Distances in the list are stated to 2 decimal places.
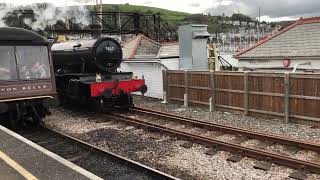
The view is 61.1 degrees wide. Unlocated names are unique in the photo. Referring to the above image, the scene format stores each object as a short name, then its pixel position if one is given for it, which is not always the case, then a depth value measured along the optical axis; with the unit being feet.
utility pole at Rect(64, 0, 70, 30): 49.21
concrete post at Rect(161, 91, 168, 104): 38.48
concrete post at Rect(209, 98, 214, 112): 32.88
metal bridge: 55.12
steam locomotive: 32.69
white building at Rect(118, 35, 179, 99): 41.34
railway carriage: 25.79
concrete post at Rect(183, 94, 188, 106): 35.93
